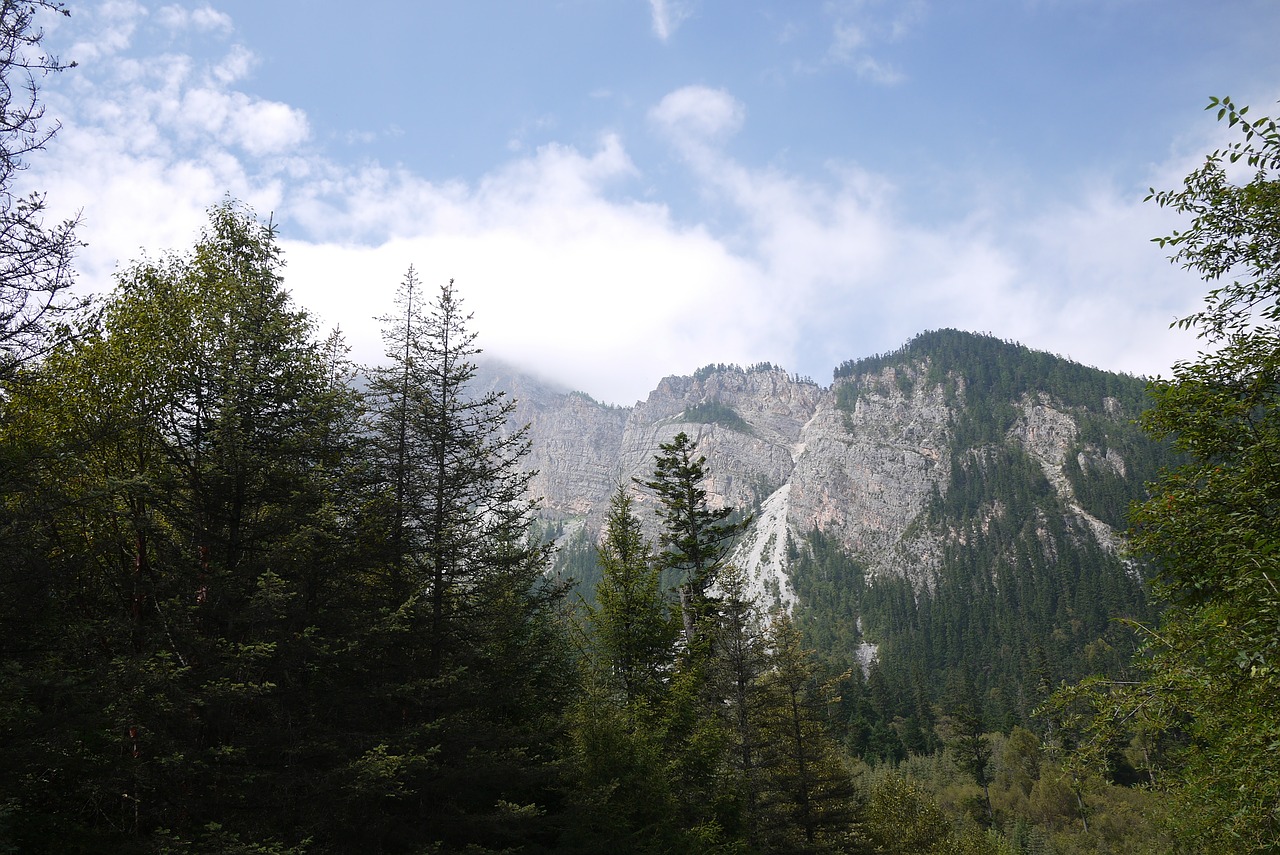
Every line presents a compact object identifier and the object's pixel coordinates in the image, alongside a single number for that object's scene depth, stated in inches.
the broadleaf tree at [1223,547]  268.8
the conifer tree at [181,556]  386.3
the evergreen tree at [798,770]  817.5
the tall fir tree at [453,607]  538.0
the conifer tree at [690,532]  984.9
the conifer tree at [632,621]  890.1
